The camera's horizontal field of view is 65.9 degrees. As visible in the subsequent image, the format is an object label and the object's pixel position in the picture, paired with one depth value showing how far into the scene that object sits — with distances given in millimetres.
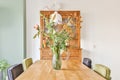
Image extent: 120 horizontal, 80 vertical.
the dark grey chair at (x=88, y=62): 1696
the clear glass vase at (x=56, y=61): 1335
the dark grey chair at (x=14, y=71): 1191
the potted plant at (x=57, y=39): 1307
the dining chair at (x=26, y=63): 1520
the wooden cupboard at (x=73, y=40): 2411
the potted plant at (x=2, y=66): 2090
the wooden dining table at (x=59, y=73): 1077
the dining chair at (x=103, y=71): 1155
